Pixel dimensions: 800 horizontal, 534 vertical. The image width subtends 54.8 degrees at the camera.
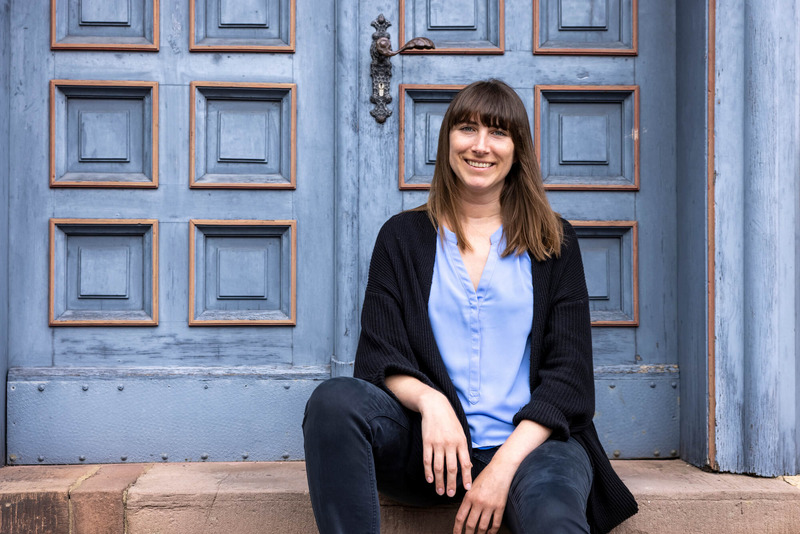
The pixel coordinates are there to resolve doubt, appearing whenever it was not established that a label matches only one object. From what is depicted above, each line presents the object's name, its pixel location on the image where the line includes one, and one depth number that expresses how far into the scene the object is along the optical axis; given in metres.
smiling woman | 1.73
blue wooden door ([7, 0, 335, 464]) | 2.56
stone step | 2.20
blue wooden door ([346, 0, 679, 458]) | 2.62
